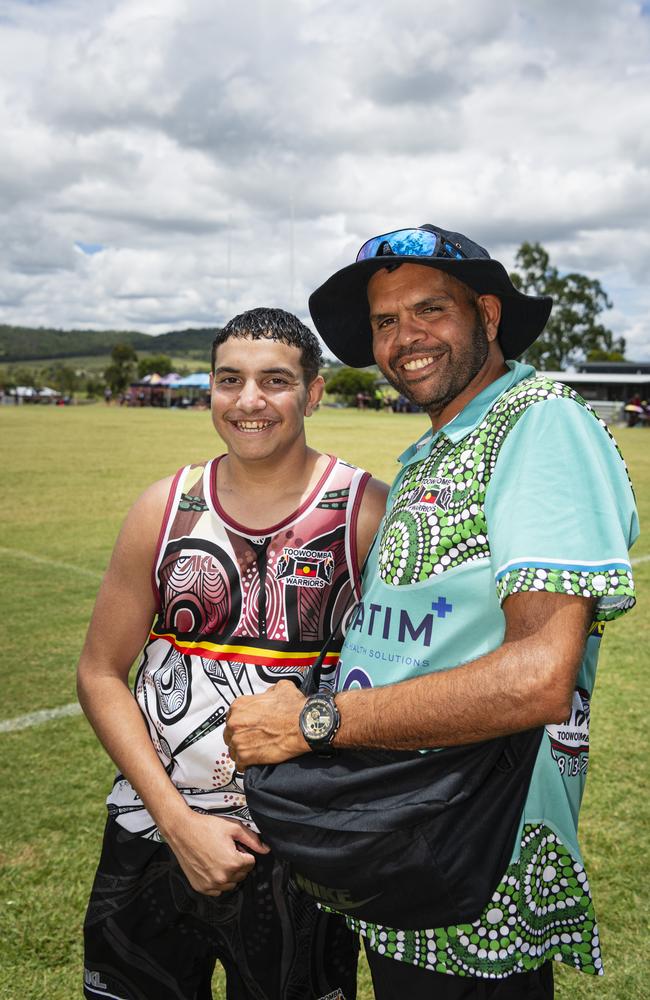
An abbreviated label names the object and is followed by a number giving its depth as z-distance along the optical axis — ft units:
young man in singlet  6.84
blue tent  267.80
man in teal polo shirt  4.73
